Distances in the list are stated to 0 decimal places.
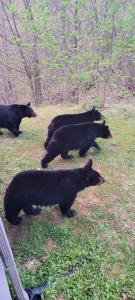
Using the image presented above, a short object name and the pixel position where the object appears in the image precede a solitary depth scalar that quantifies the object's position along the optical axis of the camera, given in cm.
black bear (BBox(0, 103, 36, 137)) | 708
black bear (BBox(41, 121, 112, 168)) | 530
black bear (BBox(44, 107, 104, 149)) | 638
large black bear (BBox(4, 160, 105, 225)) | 352
